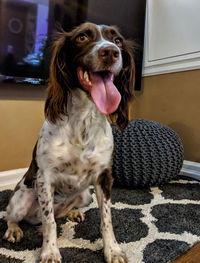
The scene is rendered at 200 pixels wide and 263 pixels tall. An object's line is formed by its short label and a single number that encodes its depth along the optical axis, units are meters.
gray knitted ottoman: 1.89
